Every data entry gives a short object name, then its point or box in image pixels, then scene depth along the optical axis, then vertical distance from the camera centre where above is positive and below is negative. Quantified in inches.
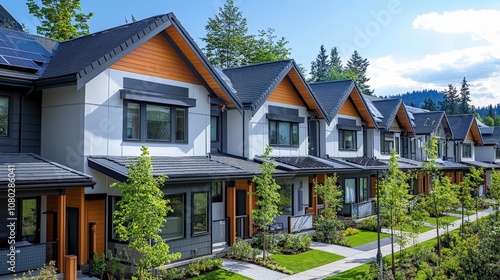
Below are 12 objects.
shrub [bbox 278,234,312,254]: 813.8 -155.5
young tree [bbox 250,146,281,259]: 740.0 -69.0
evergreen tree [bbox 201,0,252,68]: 1971.0 +470.3
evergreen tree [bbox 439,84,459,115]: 4959.9 +577.8
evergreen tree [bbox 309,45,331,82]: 3984.5 +769.4
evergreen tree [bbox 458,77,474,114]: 4840.1 +552.3
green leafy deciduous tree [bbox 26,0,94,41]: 1353.3 +391.9
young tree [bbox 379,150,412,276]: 693.9 -67.3
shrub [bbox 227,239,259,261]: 734.5 -152.3
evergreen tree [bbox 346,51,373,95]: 3688.5 +703.2
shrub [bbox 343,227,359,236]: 988.9 -163.8
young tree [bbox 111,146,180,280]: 468.4 -57.1
